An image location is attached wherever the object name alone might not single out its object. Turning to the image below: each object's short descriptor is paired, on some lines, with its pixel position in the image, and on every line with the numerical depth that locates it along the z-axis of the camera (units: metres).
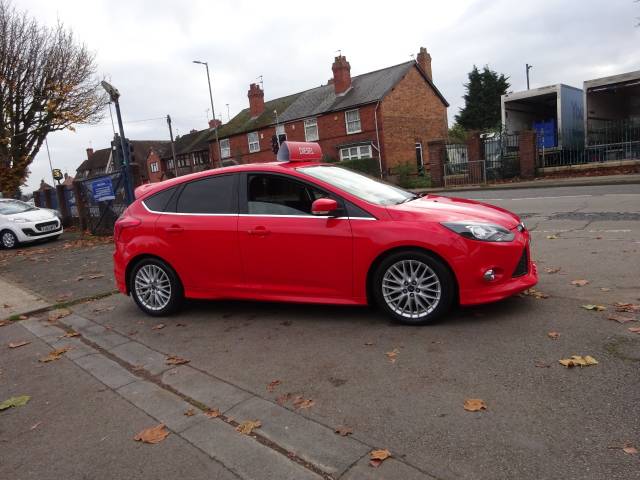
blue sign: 14.41
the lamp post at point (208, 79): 39.67
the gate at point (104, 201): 14.27
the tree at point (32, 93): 20.39
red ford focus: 4.42
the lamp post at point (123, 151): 13.87
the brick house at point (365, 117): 36.25
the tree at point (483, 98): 46.88
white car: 14.55
